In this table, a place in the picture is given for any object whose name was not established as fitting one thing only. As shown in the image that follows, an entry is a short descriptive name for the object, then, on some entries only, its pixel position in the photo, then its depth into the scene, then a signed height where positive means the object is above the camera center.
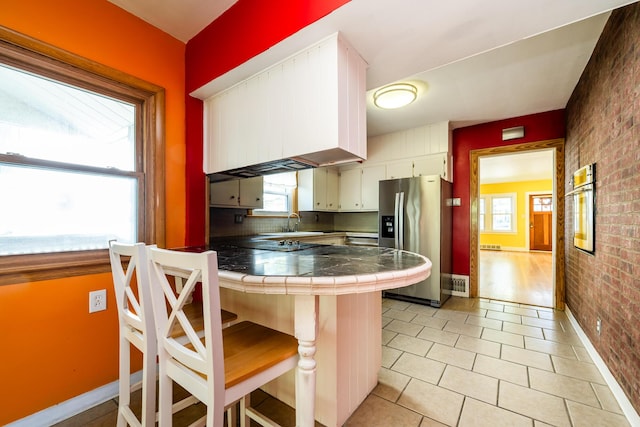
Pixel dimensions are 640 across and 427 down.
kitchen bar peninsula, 0.99 -0.50
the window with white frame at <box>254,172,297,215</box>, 3.80 +0.32
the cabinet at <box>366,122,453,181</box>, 3.75 +0.98
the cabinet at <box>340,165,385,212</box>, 4.46 +0.48
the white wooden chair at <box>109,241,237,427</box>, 1.09 -0.56
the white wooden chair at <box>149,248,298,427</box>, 0.83 -0.56
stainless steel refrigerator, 3.41 -0.16
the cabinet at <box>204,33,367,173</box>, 1.50 +0.69
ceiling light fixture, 2.61 +1.23
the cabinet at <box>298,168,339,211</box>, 4.28 +0.41
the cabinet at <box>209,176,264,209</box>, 2.62 +0.23
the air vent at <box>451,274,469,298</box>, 3.83 -1.07
